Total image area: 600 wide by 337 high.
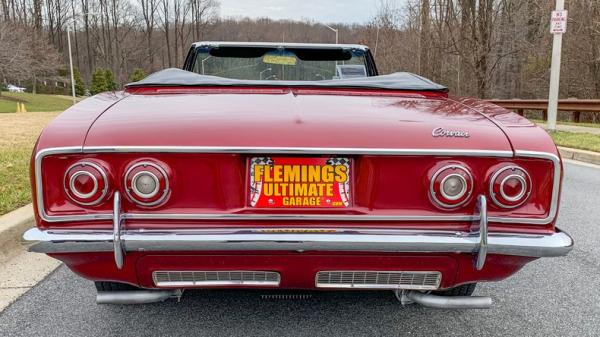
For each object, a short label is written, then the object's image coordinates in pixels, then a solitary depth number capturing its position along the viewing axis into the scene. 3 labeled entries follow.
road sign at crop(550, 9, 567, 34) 10.43
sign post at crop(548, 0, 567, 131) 10.48
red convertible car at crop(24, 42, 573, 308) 1.81
